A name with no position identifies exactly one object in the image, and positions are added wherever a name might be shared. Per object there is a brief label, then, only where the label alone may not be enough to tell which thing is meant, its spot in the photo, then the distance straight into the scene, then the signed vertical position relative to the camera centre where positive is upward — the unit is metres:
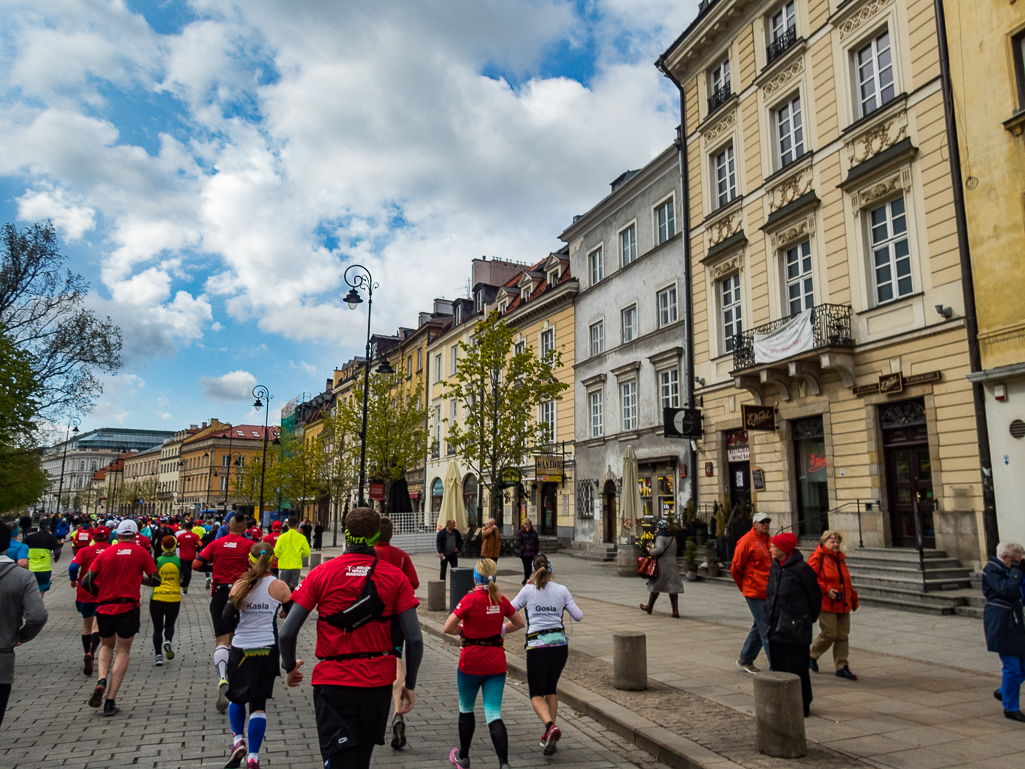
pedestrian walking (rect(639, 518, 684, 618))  12.92 -1.29
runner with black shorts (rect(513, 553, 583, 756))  6.10 -1.26
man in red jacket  8.45 -0.93
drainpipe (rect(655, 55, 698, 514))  23.33 +6.23
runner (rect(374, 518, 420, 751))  6.02 -0.76
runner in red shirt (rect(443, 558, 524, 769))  5.54 -1.25
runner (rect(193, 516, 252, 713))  8.25 -0.79
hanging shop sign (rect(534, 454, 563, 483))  31.59 +1.15
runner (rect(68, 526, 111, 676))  8.77 -1.37
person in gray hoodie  4.84 -0.79
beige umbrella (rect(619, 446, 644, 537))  21.27 -0.08
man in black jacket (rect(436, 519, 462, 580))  18.61 -1.25
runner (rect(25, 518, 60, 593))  12.52 -0.99
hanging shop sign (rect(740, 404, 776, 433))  19.30 +2.03
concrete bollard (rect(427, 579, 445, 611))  14.70 -2.03
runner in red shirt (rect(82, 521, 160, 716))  7.62 -1.03
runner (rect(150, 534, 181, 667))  9.51 -1.34
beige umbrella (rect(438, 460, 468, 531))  24.53 -0.25
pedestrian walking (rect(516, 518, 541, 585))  18.27 -1.26
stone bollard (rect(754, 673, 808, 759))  5.56 -1.72
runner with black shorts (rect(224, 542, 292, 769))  5.53 -1.24
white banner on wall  17.45 +3.79
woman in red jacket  8.43 -1.23
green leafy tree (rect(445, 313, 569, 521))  25.17 +3.39
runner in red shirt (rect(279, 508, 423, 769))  3.77 -0.79
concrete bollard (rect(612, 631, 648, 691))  7.88 -1.82
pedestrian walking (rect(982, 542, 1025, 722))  6.67 -1.21
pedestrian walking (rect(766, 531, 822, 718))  6.70 -1.07
